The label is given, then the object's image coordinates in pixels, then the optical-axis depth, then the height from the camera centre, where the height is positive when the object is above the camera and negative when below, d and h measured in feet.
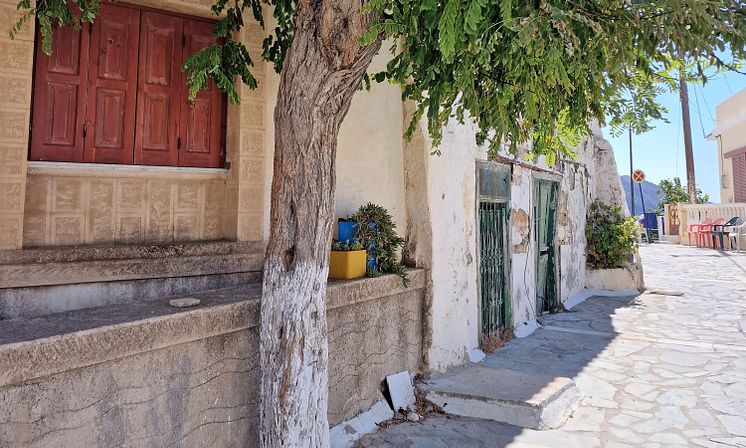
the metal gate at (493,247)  19.48 +0.07
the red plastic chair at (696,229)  59.62 +2.40
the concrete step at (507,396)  12.82 -4.02
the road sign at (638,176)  66.85 +9.98
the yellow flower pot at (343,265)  12.84 -0.41
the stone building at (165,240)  7.60 +0.25
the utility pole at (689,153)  68.85 +13.84
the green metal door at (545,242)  25.59 +0.36
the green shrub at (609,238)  33.04 +0.71
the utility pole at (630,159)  80.29 +15.10
